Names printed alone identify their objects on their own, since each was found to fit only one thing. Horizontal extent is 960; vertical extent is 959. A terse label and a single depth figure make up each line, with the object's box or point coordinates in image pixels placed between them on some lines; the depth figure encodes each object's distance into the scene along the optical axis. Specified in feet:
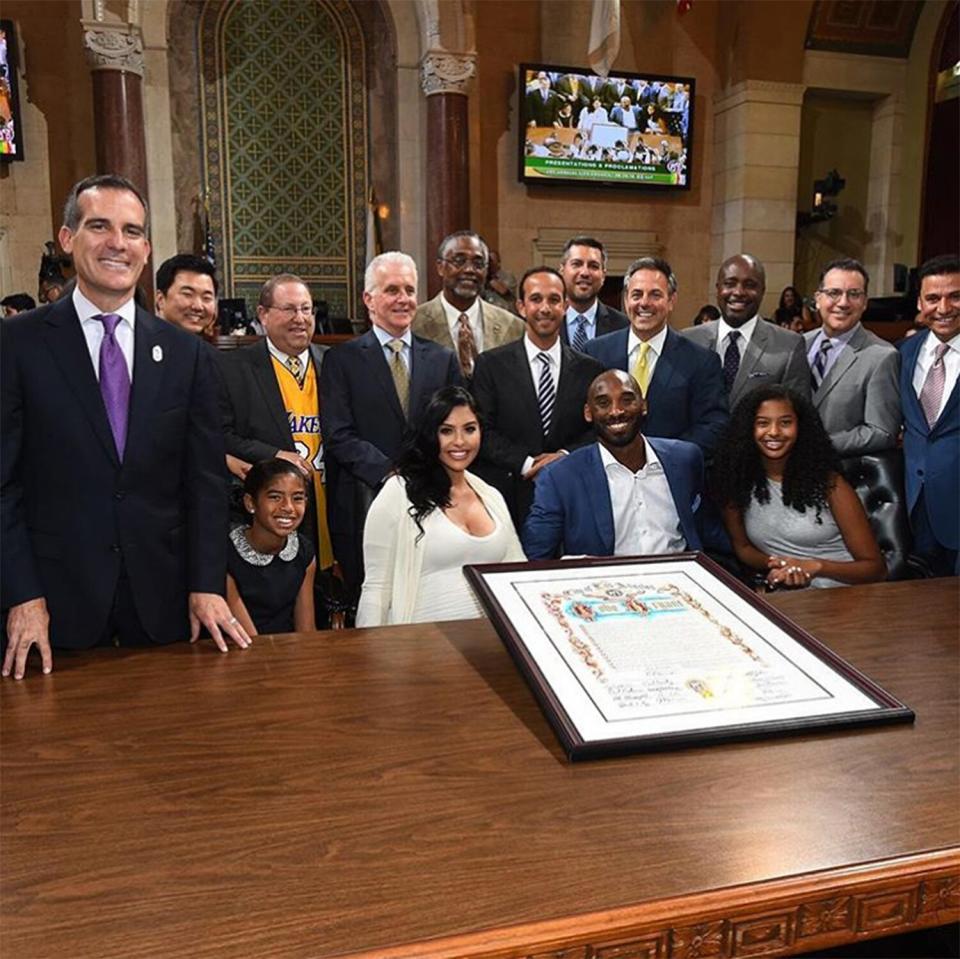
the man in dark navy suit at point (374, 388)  11.09
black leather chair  9.77
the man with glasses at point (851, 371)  11.13
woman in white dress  8.57
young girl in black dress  9.00
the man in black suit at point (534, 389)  11.57
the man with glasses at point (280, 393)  10.80
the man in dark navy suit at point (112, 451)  6.28
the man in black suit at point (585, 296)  13.94
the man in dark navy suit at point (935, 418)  10.55
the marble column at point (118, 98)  24.40
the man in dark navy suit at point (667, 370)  11.60
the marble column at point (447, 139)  28.32
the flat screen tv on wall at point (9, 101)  26.76
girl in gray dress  9.39
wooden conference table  3.10
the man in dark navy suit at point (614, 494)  9.25
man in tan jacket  13.02
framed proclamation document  4.41
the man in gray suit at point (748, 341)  12.14
